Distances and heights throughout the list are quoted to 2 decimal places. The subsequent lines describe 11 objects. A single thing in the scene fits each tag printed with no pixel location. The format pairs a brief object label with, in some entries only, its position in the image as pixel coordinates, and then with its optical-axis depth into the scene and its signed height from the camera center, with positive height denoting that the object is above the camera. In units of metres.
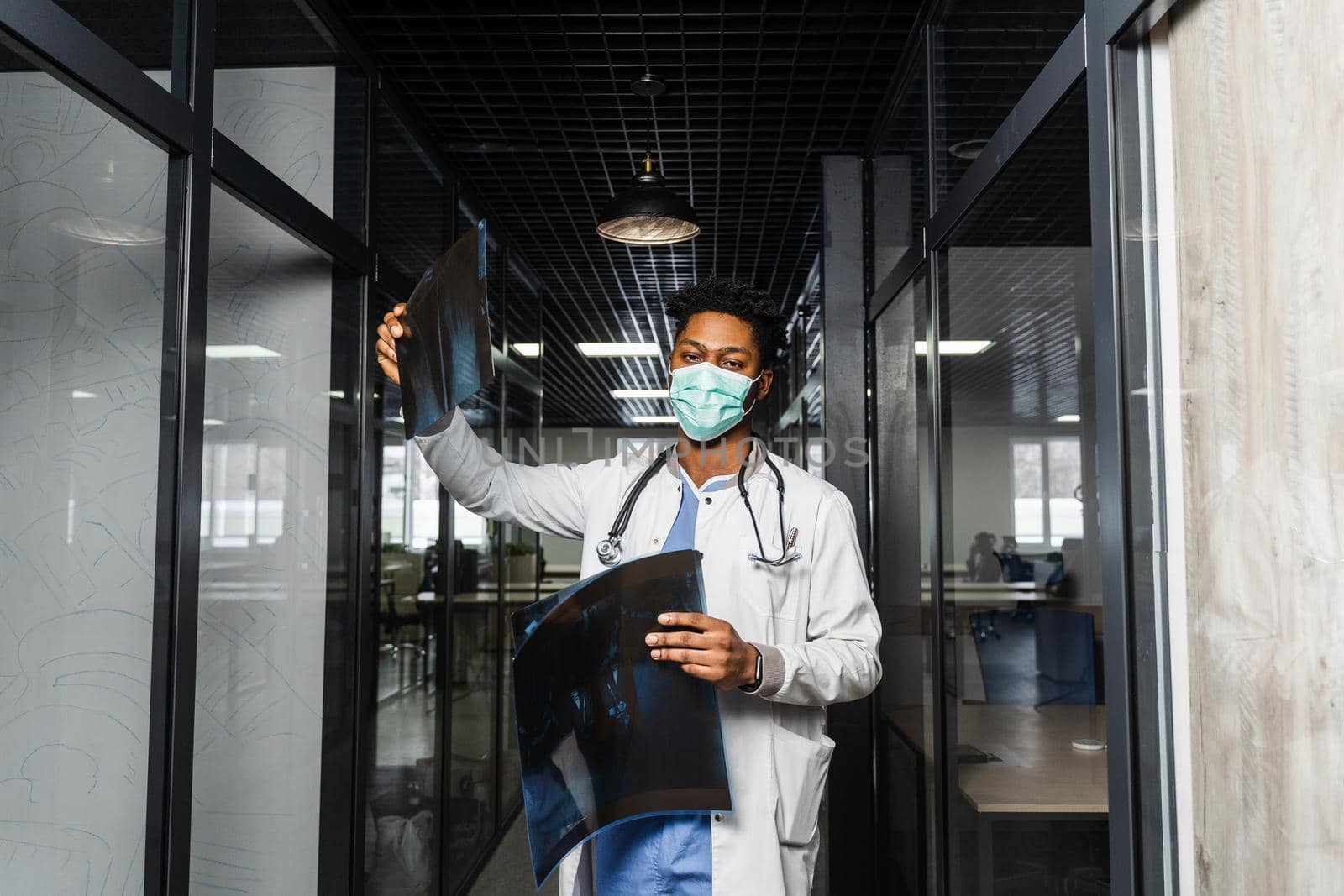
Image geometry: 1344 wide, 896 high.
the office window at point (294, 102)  1.89 +0.89
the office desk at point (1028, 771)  1.64 -0.51
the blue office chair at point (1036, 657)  1.60 -0.28
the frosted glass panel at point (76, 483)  1.42 +0.03
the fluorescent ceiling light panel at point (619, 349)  8.42 +1.36
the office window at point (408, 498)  2.99 +0.02
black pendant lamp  3.68 +1.07
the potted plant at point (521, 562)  5.05 -0.30
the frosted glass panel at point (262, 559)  1.93 -0.12
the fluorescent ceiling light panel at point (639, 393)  11.51 +1.31
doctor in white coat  1.62 -0.13
